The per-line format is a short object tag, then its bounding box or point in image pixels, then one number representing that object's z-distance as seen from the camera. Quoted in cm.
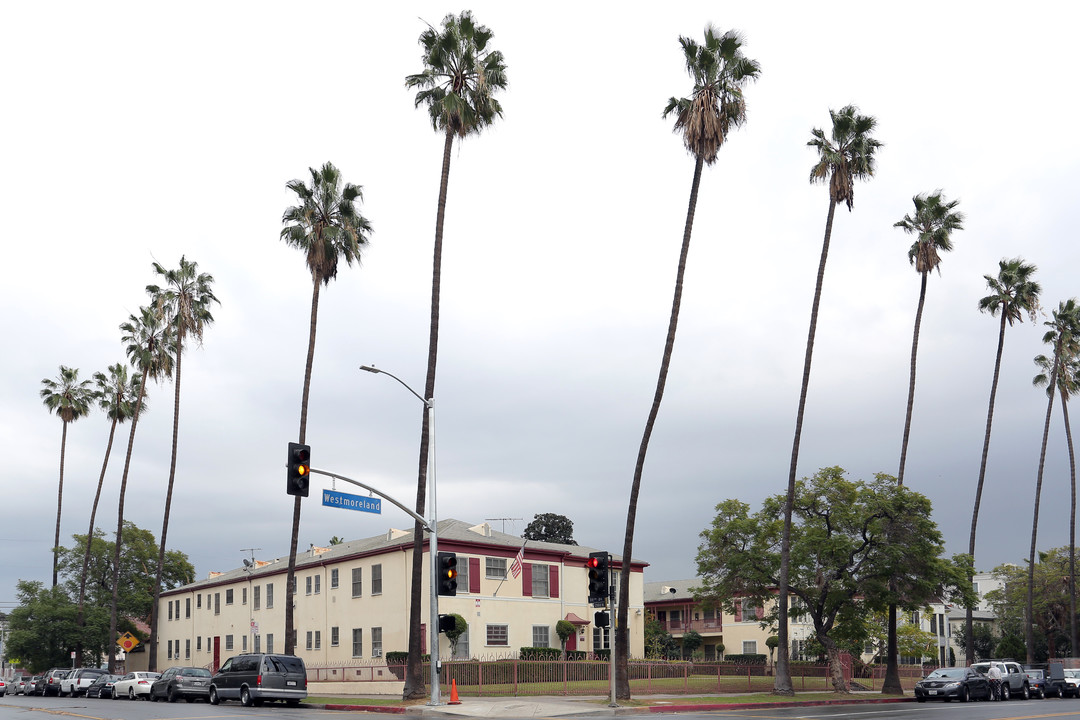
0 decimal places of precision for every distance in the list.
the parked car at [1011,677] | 4244
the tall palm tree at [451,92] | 3369
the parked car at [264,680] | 3362
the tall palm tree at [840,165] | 3878
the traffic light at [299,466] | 2464
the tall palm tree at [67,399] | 6888
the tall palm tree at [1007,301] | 5445
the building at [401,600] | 4597
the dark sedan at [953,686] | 3894
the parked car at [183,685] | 3850
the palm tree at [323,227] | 3938
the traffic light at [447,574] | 2820
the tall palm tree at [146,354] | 5584
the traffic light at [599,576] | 2766
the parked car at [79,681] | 4919
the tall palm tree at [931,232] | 4612
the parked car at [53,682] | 5081
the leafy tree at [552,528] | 9934
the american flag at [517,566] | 4506
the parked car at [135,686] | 4331
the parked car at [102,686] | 4656
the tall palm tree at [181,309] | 5178
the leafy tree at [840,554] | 3894
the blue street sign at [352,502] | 2717
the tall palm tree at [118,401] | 6369
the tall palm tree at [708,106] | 3356
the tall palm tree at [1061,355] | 6000
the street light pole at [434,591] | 2897
